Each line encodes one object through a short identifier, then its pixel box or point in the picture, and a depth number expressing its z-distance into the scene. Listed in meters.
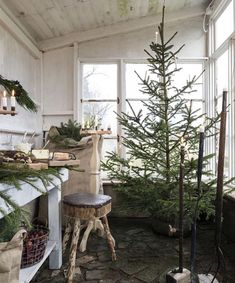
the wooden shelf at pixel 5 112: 1.68
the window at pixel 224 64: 2.96
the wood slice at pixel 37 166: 1.63
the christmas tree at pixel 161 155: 2.58
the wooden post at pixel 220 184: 1.49
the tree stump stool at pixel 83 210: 2.07
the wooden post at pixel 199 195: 1.71
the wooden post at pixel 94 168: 2.84
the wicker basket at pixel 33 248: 1.75
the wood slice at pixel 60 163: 1.96
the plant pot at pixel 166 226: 2.95
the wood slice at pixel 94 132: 2.76
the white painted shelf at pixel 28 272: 1.62
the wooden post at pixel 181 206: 1.77
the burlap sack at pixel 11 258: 1.24
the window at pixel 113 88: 3.75
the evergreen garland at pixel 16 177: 1.17
